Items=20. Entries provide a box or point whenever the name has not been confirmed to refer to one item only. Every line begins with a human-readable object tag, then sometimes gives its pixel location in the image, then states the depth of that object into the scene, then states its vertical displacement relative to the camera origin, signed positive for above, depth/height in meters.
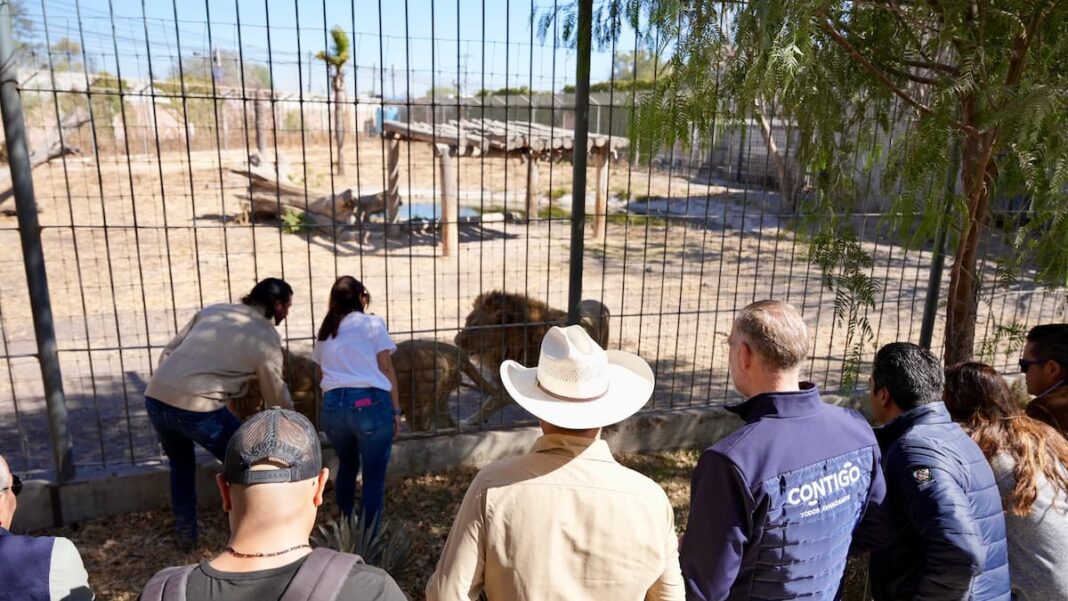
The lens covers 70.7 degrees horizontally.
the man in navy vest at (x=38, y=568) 1.97 -1.23
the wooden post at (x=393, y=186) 14.66 -1.60
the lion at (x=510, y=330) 6.44 -1.98
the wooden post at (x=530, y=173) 10.68 -1.03
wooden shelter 12.02 -0.65
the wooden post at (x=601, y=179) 14.25 -1.54
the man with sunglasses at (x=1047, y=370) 3.22 -1.11
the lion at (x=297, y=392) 5.34 -2.06
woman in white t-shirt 4.19 -1.55
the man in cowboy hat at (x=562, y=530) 1.96 -1.08
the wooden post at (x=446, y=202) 12.42 -1.83
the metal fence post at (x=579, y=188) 4.88 -0.55
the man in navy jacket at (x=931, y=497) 2.44 -1.23
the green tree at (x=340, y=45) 24.83 +1.86
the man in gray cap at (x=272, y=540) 1.60 -0.96
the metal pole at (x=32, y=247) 4.04 -0.84
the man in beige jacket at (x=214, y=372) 4.18 -1.49
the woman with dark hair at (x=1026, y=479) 2.66 -1.25
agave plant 4.02 -2.37
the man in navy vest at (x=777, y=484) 2.23 -1.10
